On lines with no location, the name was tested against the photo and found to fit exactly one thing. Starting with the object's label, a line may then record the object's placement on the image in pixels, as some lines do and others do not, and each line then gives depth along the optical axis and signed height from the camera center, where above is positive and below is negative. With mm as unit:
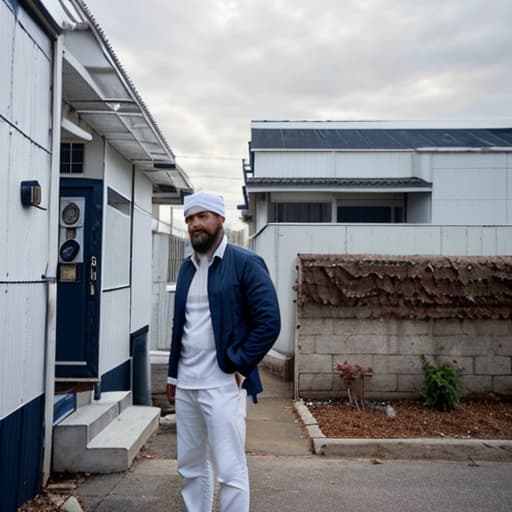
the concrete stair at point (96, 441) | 4809 -1426
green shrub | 6930 -1248
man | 3225 -407
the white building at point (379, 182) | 15227 +2349
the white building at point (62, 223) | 3705 +398
